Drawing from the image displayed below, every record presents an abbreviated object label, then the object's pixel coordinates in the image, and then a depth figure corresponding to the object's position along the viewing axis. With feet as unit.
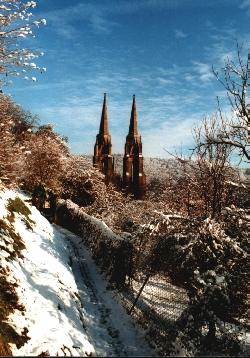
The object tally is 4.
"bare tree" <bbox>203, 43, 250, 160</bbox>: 34.40
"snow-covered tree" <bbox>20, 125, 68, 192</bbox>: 127.54
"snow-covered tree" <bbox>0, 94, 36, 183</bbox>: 72.08
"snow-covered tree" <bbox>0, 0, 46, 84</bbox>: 33.55
